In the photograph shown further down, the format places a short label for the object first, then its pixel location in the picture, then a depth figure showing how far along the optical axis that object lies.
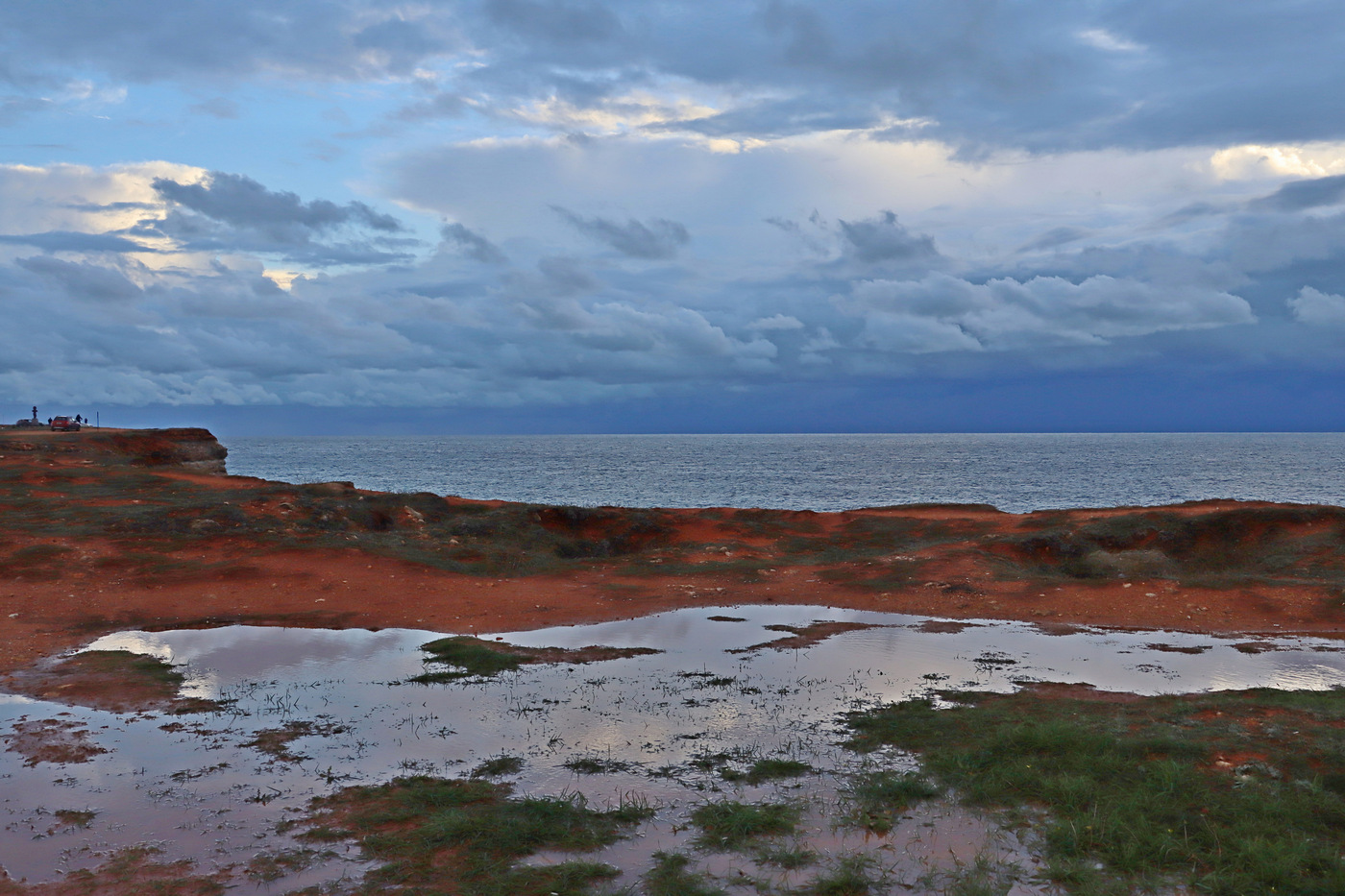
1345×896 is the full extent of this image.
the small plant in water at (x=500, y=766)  11.95
